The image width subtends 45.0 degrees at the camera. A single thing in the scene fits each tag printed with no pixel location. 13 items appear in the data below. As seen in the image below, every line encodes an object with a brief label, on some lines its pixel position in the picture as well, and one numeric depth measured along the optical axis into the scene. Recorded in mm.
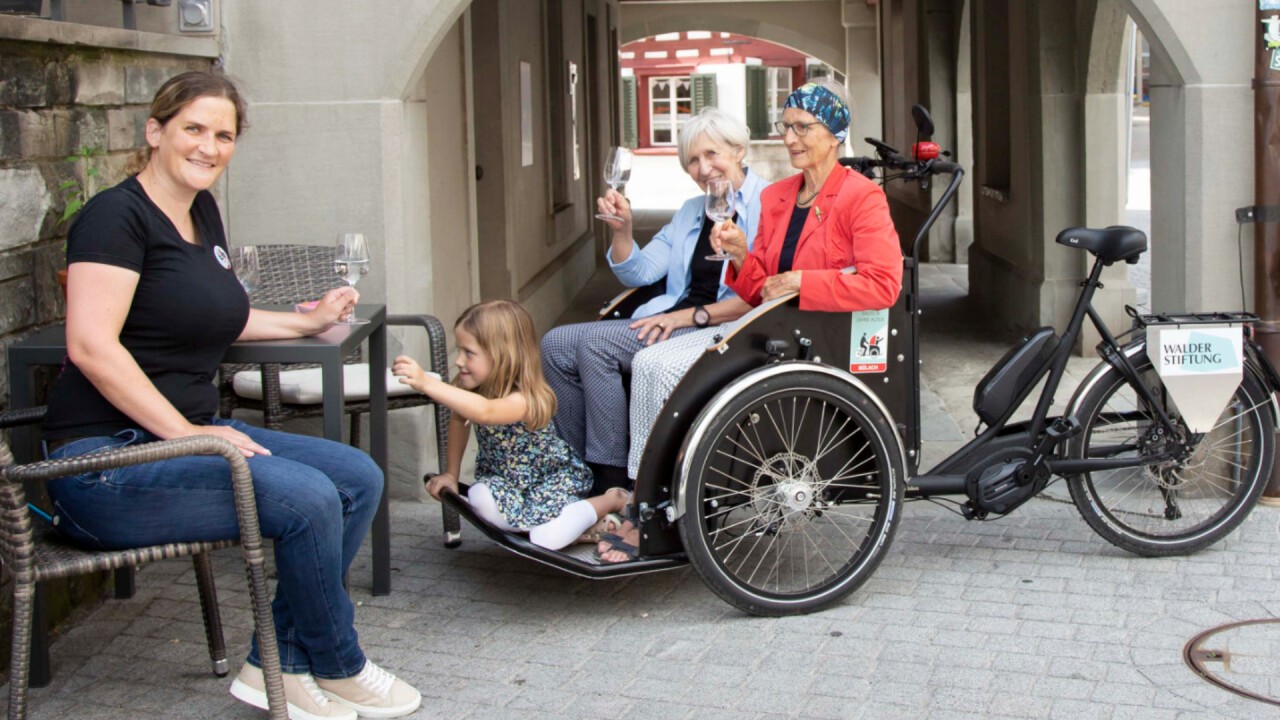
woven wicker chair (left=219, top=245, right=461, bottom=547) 4863
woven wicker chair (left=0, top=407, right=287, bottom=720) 3213
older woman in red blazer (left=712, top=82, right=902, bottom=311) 4277
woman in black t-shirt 3418
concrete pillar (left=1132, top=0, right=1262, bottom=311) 5195
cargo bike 4258
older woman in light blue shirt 4684
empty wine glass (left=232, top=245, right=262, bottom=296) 4023
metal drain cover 3795
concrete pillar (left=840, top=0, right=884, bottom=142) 25016
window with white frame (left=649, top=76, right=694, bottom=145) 46531
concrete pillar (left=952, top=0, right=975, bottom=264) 14047
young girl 4324
